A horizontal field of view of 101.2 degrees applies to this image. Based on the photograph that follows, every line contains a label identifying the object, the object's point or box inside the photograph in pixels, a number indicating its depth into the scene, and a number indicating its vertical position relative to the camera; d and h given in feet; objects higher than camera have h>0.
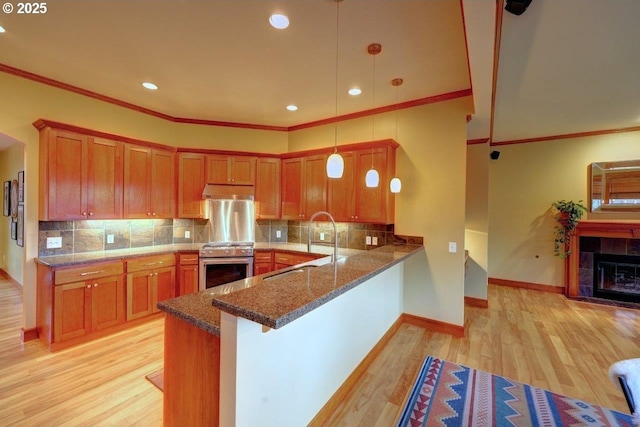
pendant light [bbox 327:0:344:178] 6.93 +1.24
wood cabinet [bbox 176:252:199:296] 12.35 -2.94
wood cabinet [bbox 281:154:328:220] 13.23 +1.34
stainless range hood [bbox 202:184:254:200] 13.43 +1.00
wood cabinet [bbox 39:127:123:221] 9.61 +1.29
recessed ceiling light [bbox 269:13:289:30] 6.61 +4.92
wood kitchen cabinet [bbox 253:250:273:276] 13.26 -2.57
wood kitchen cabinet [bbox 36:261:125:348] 9.08 -3.37
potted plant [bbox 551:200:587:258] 15.34 -0.34
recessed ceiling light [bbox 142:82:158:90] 10.48 +5.06
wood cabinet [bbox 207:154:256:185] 13.79 +2.21
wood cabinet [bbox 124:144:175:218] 11.75 +1.29
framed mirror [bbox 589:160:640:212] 14.62 +1.64
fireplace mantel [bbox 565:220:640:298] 14.23 -1.09
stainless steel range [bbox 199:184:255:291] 12.58 -1.37
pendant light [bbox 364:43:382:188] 7.88 +4.95
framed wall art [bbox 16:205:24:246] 12.67 -0.91
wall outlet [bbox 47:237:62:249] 10.23 -1.32
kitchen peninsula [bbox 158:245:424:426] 3.98 -2.58
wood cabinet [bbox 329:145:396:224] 11.55 +0.98
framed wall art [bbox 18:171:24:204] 11.07 +1.13
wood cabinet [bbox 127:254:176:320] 10.92 -3.19
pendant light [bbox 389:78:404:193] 10.34 +1.12
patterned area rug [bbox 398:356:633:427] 6.46 -5.07
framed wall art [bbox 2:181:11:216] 15.10 +0.57
